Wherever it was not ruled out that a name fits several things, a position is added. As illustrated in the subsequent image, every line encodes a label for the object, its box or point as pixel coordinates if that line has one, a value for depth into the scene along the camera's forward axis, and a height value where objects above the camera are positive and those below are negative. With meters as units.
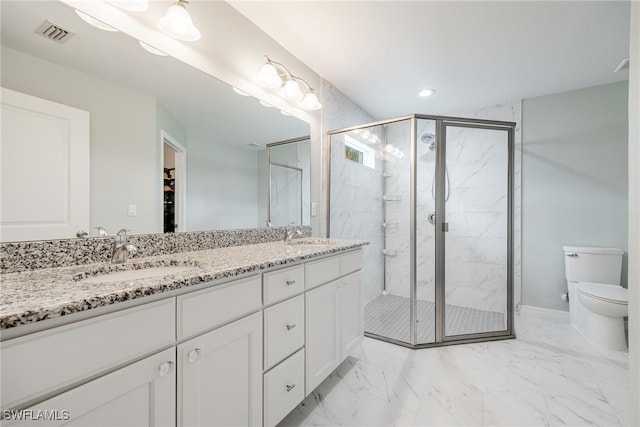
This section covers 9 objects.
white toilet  2.05 -0.63
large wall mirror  0.95 +0.43
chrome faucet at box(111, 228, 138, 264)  1.08 -0.15
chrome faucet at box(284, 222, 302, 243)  2.06 -0.16
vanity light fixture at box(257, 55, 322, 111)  1.80 +0.93
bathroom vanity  0.59 -0.37
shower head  2.37 +0.65
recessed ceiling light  2.74 +1.25
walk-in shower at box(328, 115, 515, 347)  2.29 -0.08
